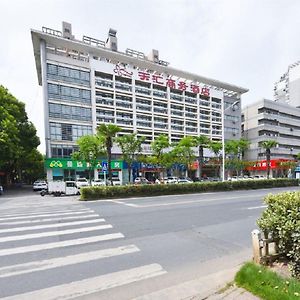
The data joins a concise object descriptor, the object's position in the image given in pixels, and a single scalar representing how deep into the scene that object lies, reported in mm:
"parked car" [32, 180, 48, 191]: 34600
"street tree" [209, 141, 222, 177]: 46825
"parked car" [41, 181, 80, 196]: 25594
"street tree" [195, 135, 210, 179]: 35250
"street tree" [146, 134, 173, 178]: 36644
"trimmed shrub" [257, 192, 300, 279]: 4355
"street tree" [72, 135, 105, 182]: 31812
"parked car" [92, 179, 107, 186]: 33828
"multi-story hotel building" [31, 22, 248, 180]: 42875
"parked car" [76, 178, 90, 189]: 32394
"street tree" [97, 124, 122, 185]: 24250
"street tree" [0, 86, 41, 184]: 28531
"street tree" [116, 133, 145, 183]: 34406
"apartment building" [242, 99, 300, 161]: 69000
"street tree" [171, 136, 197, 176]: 42281
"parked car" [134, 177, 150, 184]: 42512
